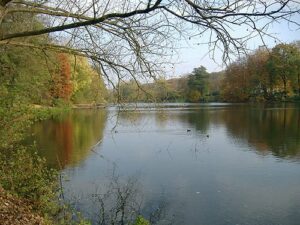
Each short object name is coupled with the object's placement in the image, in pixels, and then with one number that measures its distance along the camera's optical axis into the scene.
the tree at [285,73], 44.57
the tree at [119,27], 3.31
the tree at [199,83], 61.23
